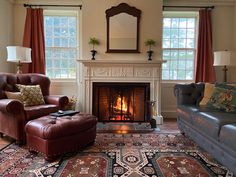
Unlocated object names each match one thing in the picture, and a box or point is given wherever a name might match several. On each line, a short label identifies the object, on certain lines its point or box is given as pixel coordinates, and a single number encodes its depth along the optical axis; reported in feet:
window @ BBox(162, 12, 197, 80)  15.49
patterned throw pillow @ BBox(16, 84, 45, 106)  10.87
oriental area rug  6.93
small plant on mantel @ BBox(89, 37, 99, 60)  13.58
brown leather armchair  9.32
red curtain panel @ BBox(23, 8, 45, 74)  14.56
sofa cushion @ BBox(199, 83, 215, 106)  10.43
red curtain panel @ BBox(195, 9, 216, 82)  14.69
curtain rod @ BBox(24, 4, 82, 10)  14.58
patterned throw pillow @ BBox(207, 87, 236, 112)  8.92
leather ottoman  7.64
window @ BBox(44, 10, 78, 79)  15.53
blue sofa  6.66
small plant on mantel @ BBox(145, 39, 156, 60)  13.55
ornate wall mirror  13.71
